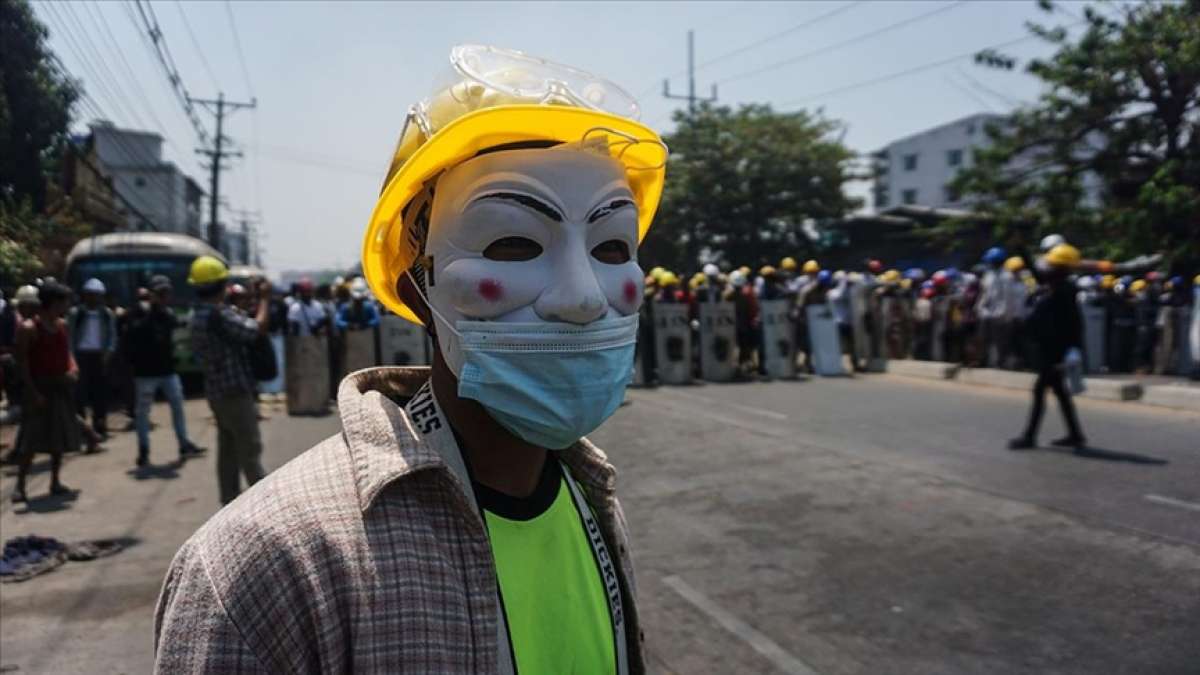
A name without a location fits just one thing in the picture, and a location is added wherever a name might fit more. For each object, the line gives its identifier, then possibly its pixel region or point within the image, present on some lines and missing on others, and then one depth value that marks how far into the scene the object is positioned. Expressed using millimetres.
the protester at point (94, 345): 10406
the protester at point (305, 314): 12984
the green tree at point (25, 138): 5586
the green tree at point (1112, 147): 16562
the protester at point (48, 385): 7395
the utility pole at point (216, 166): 40250
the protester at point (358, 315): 14008
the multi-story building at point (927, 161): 55344
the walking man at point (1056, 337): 8242
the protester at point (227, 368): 6211
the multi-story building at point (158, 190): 52969
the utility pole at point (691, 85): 40575
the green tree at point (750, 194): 31453
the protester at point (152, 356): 8625
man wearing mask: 1176
